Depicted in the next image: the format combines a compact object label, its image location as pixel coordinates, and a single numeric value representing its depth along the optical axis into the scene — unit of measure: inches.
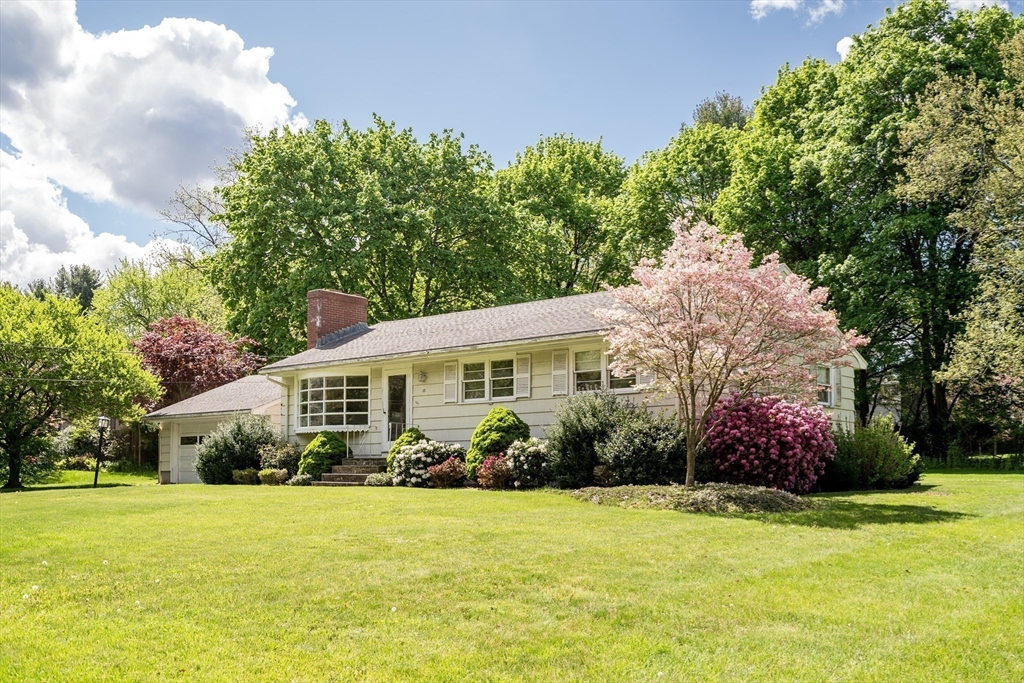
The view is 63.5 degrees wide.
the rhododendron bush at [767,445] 603.2
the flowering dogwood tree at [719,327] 528.7
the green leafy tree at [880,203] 1063.0
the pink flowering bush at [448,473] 742.5
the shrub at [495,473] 697.6
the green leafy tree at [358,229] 1236.5
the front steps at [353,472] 822.5
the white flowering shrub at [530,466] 690.8
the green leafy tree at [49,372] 914.1
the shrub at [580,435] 649.0
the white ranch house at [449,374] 754.8
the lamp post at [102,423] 1123.0
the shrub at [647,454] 611.5
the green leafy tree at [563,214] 1435.8
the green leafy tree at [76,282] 2546.8
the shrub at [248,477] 893.8
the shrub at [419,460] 762.8
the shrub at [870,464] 686.5
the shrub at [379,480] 783.1
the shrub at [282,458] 895.7
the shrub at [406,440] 803.4
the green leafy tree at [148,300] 1784.0
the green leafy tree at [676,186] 1354.6
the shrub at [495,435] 730.2
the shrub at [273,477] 870.4
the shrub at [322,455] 852.6
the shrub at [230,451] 924.6
